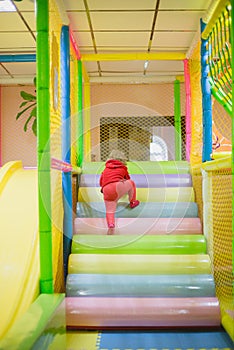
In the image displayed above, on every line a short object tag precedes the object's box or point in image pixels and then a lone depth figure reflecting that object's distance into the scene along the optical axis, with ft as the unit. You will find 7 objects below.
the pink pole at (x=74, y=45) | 15.10
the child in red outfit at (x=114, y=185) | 13.07
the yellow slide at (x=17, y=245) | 9.18
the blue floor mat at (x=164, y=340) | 9.36
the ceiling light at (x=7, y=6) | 14.12
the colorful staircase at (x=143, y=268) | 10.32
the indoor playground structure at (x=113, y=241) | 9.36
